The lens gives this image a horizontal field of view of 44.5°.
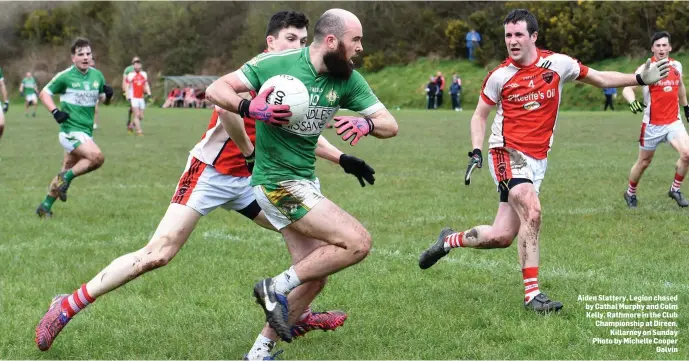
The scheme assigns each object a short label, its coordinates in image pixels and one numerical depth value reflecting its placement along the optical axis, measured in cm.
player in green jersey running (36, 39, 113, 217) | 1075
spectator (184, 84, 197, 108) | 6166
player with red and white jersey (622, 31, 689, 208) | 1103
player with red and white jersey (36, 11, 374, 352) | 525
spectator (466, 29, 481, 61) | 5175
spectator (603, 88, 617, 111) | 4238
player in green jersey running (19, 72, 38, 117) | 4309
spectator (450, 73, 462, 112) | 4803
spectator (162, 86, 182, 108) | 6200
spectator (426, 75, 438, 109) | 4995
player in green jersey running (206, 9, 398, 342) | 481
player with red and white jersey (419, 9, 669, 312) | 661
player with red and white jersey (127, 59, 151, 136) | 2702
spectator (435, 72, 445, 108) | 4966
